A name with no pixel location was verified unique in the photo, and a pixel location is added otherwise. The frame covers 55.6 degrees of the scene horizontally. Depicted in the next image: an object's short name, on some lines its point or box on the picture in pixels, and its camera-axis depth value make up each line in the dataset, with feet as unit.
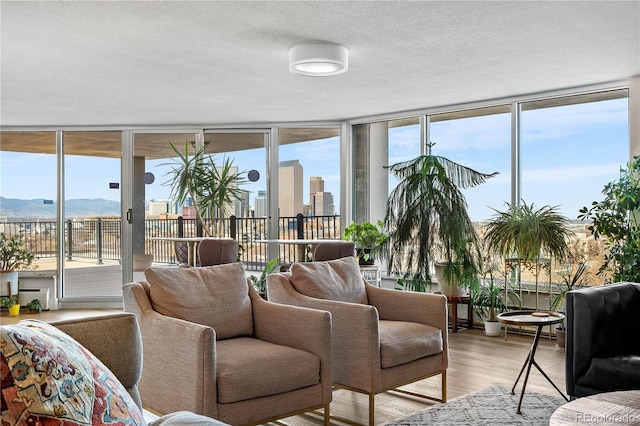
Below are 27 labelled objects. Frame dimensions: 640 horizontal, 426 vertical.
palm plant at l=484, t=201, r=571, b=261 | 17.75
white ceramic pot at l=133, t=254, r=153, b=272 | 26.21
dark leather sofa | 10.69
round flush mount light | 13.66
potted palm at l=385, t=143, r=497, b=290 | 19.75
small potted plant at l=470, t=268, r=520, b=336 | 19.25
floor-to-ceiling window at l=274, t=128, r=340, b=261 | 25.53
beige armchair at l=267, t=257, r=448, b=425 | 10.87
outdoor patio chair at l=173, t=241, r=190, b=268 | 26.13
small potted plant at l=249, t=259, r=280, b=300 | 22.10
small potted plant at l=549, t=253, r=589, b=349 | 17.08
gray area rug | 11.11
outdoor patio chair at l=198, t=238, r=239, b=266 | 17.72
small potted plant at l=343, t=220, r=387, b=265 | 21.72
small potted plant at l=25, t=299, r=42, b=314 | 24.64
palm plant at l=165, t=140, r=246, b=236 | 24.66
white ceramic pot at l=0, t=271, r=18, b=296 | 24.40
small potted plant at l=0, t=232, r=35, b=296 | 24.44
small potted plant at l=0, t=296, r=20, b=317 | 24.09
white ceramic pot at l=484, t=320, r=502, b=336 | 19.19
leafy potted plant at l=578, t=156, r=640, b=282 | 15.44
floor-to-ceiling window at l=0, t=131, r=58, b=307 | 26.11
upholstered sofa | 4.49
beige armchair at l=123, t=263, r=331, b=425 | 8.98
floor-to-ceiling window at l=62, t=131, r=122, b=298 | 26.27
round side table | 11.39
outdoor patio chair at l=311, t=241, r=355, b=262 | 16.20
